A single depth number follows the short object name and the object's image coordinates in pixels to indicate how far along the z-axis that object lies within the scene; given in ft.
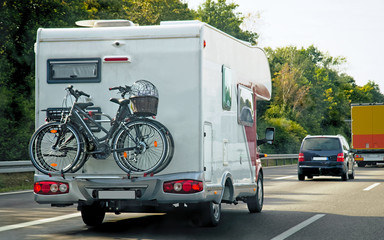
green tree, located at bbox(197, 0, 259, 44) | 217.77
